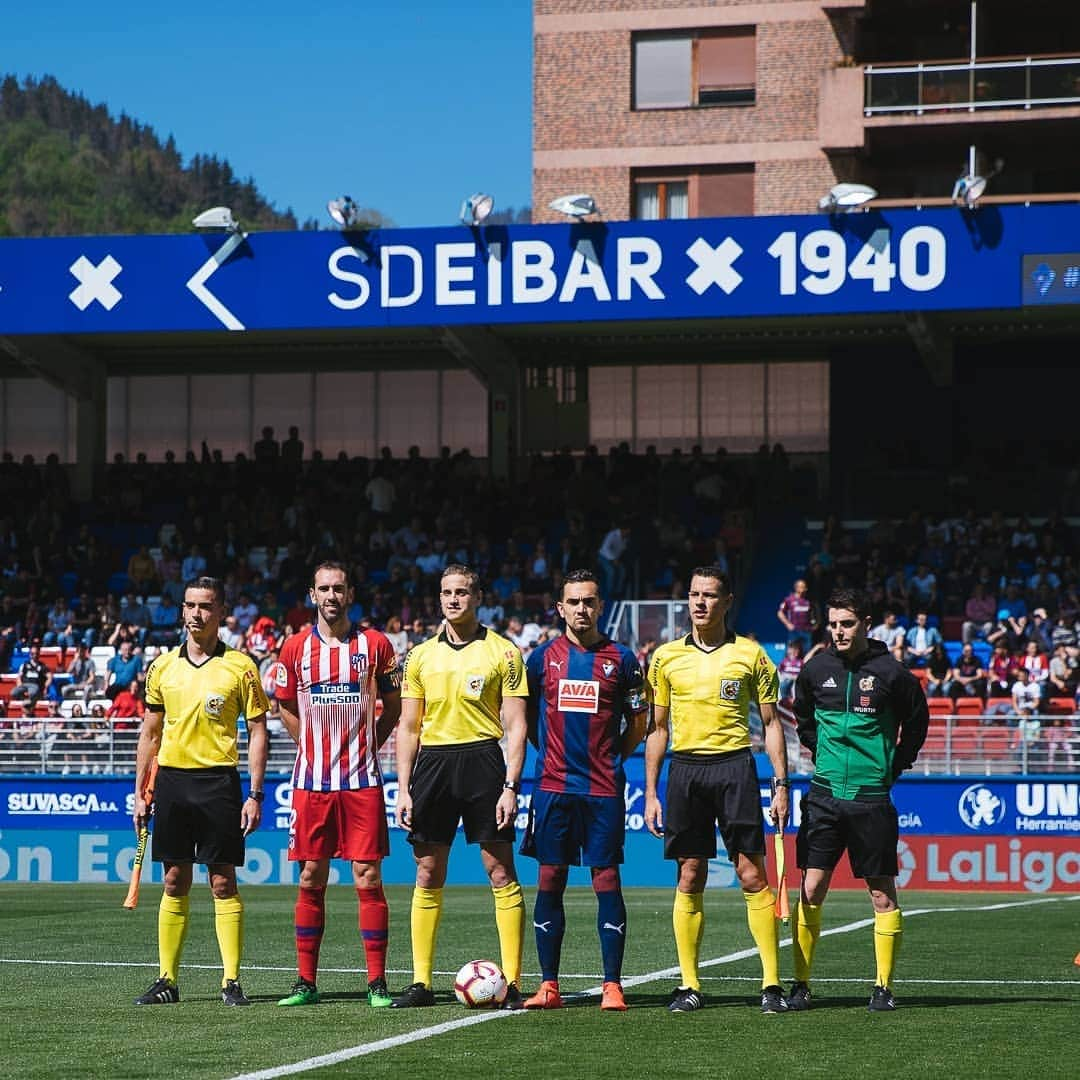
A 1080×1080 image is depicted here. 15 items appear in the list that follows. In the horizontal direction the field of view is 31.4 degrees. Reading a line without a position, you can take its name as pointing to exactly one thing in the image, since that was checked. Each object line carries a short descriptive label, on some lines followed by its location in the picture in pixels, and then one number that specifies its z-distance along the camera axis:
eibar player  9.64
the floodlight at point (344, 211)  29.53
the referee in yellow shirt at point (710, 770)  9.55
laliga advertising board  23.97
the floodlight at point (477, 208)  29.48
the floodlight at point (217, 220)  29.77
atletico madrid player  9.75
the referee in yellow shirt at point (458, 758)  9.70
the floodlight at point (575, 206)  28.41
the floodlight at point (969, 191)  28.34
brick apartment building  37.44
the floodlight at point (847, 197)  28.00
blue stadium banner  28.95
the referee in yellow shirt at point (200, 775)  9.85
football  9.44
